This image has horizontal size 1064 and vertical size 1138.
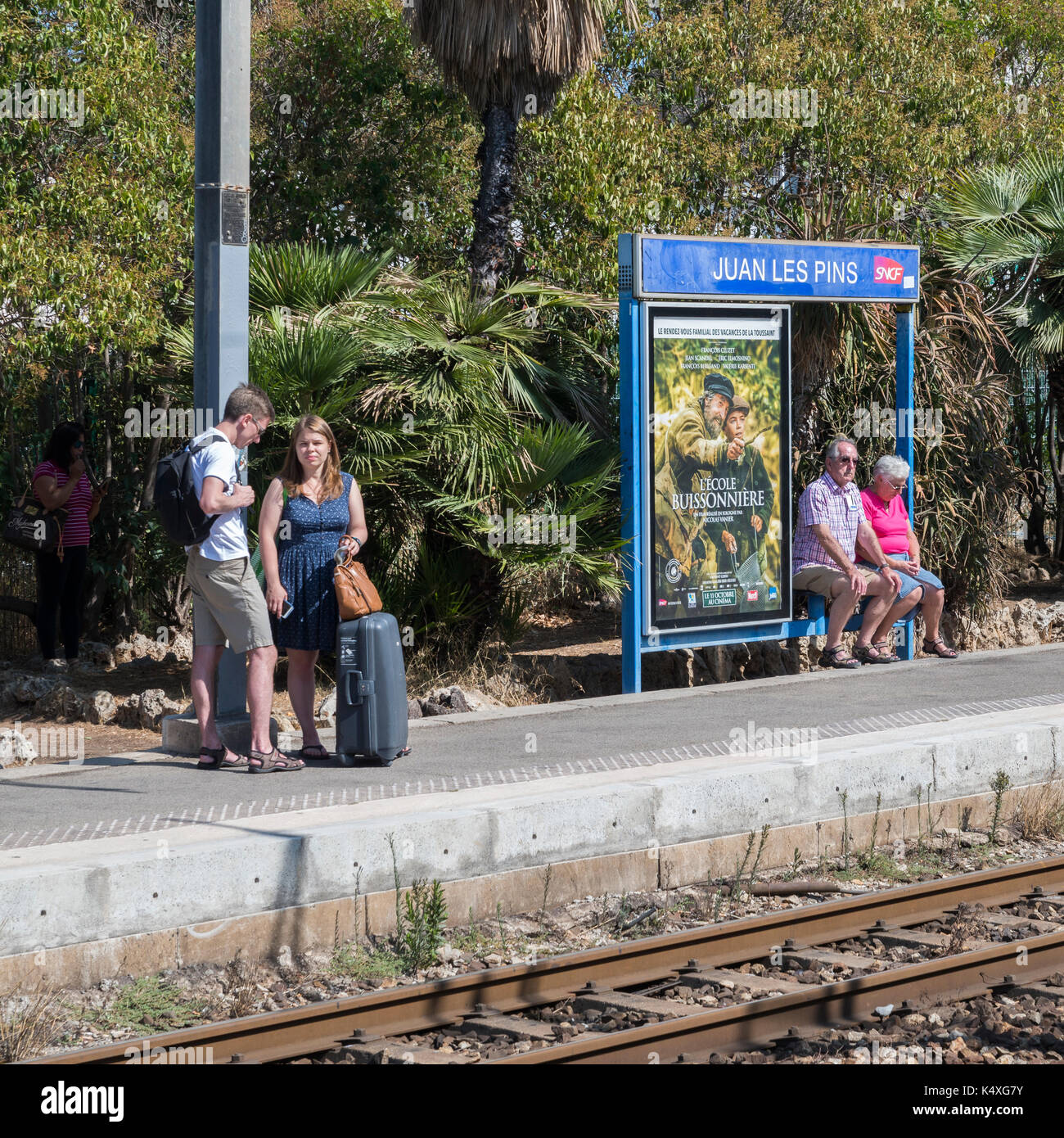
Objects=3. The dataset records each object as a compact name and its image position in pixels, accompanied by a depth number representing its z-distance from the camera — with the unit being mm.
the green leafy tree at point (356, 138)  15844
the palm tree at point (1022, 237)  15227
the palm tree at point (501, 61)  13289
